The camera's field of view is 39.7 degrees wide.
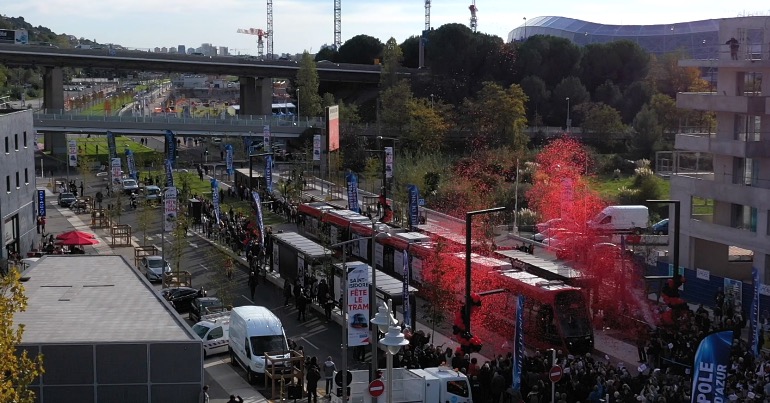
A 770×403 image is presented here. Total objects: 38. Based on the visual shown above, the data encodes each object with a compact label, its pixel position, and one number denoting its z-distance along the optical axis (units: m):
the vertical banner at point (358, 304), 26.42
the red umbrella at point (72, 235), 47.19
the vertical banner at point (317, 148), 71.19
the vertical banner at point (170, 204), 45.50
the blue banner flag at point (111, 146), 75.00
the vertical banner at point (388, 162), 60.06
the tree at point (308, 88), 104.19
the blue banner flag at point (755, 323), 29.23
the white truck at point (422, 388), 25.52
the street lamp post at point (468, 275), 28.56
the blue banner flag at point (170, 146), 72.24
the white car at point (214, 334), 32.23
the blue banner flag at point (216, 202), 51.74
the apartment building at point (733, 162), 40.25
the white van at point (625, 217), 55.50
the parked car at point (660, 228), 54.13
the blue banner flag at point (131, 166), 73.09
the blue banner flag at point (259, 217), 43.75
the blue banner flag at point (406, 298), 32.62
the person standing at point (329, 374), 28.36
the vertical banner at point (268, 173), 62.35
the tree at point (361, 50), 135.25
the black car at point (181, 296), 38.09
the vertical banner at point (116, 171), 65.00
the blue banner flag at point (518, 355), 25.69
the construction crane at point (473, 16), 155.35
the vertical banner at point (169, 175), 57.88
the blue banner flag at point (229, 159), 71.69
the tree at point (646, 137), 82.06
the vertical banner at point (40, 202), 54.59
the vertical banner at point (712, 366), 19.25
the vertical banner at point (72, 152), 77.45
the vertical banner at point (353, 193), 53.09
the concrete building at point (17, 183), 47.34
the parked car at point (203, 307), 35.66
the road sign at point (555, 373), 24.31
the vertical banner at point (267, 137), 78.81
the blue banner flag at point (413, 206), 45.97
